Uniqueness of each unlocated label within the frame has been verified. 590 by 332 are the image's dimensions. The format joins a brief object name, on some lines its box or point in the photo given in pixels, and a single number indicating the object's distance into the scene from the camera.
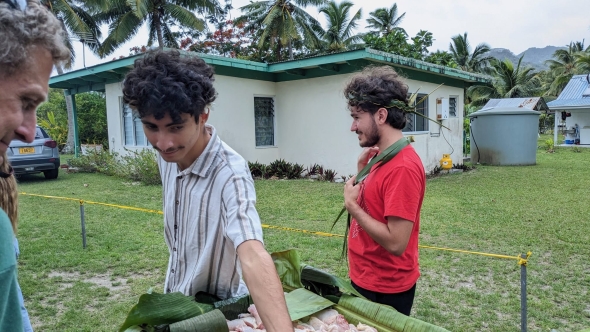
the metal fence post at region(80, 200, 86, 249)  5.70
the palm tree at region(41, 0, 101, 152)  21.31
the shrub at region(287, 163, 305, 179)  12.53
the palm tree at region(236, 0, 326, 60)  25.73
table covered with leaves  1.44
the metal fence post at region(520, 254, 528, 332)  2.77
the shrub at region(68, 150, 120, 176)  13.69
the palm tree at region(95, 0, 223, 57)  24.03
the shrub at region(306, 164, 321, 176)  12.67
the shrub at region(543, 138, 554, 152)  23.40
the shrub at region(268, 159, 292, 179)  12.60
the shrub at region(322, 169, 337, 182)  12.12
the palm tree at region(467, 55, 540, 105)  39.66
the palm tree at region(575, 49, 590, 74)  33.50
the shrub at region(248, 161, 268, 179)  12.44
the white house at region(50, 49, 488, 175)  11.92
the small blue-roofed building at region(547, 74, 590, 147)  26.52
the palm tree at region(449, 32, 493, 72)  44.69
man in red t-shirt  2.01
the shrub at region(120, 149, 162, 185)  11.70
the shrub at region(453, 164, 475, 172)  14.48
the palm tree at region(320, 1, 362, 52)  31.69
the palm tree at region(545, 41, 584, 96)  38.19
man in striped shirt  1.41
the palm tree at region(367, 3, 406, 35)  35.33
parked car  11.81
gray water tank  15.71
